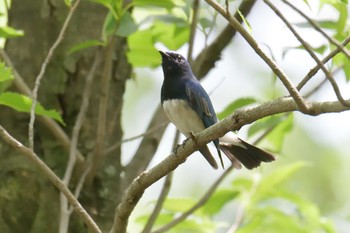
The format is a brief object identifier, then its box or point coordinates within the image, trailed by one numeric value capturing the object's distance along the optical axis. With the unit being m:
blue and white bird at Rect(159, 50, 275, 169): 8.57
